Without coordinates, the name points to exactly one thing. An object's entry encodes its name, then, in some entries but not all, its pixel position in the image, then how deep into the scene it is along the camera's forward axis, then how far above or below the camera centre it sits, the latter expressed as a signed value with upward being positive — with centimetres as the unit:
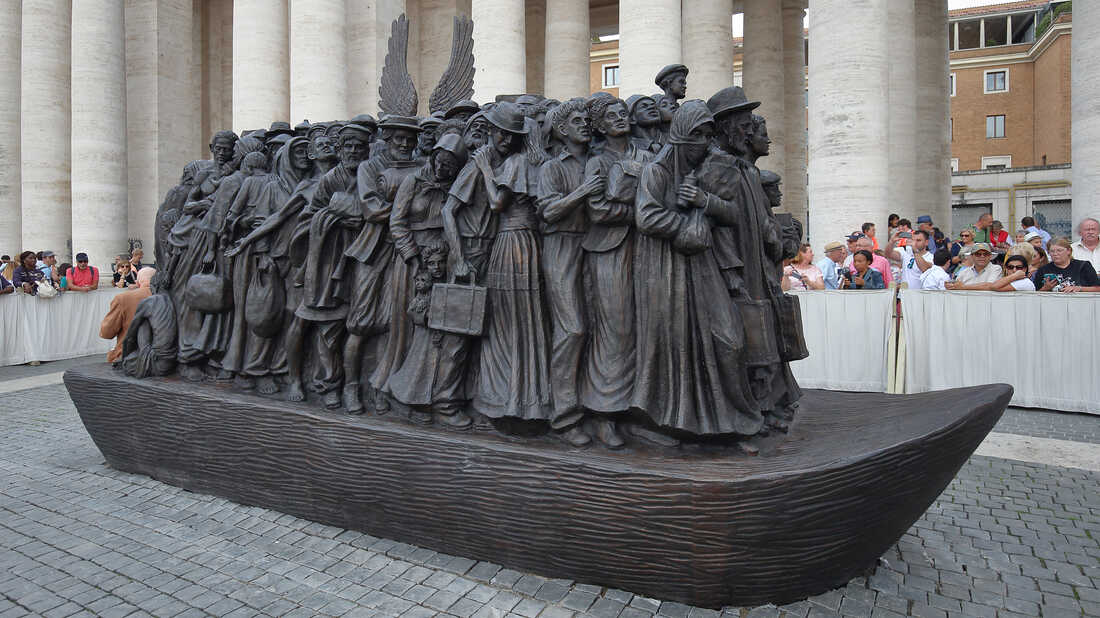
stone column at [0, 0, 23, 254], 2062 +558
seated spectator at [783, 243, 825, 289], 929 +38
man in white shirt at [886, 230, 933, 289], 938 +59
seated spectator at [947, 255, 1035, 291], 802 +21
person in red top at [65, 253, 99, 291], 1327 +59
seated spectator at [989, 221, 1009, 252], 1275 +121
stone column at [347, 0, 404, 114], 1892 +707
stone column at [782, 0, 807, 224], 2247 +668
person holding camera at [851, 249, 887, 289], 880 +33
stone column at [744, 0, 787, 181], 2103 +737
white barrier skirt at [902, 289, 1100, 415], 755 -53
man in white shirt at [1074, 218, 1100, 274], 859 +70
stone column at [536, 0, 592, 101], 2034 +751
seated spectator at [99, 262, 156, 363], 742 -10
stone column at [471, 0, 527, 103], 1677 +629
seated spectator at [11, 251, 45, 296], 1245 +64
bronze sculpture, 331 -41
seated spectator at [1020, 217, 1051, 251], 1115 +121
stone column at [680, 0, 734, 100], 1825 +685
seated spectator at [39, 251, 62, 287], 1342 +81
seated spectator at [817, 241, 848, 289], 946 +47
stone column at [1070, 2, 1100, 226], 1161 +317
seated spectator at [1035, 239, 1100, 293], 780 +29
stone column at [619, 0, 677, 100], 1543 +591
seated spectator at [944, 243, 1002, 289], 850 +35
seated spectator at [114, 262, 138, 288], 1335 +60
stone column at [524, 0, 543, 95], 2675 +1004
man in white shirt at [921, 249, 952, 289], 885 +28
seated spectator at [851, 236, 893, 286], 923 +45
